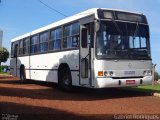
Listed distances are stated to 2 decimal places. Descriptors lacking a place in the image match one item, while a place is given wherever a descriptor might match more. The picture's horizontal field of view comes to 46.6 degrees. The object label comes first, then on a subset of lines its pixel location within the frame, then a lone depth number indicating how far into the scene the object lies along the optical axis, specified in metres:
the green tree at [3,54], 29.84
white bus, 7.19
